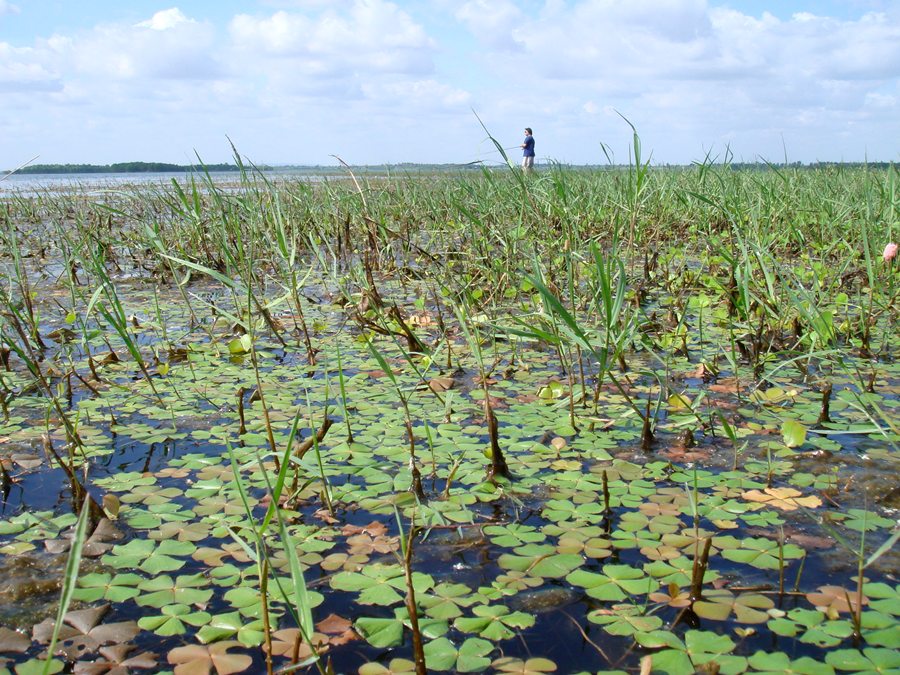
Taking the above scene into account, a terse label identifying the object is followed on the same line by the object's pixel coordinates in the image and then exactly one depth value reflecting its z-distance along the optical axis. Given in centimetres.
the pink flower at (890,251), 302
